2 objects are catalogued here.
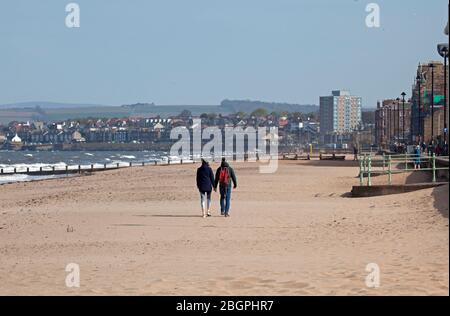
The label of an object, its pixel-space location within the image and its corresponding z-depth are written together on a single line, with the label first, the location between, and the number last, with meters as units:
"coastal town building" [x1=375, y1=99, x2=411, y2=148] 135.62
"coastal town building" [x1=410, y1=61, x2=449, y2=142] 110.97
